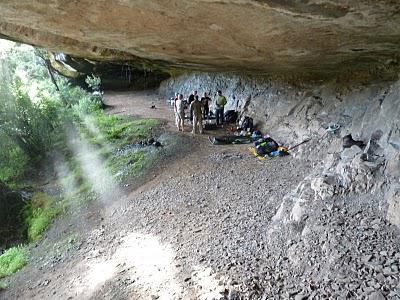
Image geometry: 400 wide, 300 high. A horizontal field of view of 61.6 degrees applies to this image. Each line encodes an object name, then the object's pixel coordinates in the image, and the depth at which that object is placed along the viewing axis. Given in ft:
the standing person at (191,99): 52.75
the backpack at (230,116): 55.01
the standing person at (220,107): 52.21
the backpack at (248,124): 48.39
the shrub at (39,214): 37.00
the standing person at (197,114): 48.34
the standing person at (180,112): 50.44
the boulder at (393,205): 18.25
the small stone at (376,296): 14.82
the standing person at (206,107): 55.96
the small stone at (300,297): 16.49
